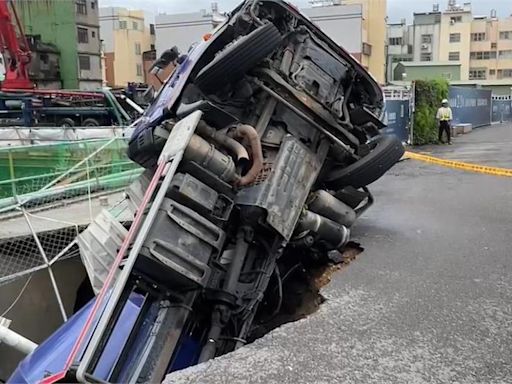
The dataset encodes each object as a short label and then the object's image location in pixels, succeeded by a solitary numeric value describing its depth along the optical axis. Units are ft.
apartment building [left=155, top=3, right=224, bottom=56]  162.61
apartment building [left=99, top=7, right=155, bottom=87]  198.80
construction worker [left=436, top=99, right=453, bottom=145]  59.36
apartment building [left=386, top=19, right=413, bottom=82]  228.22
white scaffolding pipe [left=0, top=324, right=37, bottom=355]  15.46
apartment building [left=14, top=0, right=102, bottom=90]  122.11
